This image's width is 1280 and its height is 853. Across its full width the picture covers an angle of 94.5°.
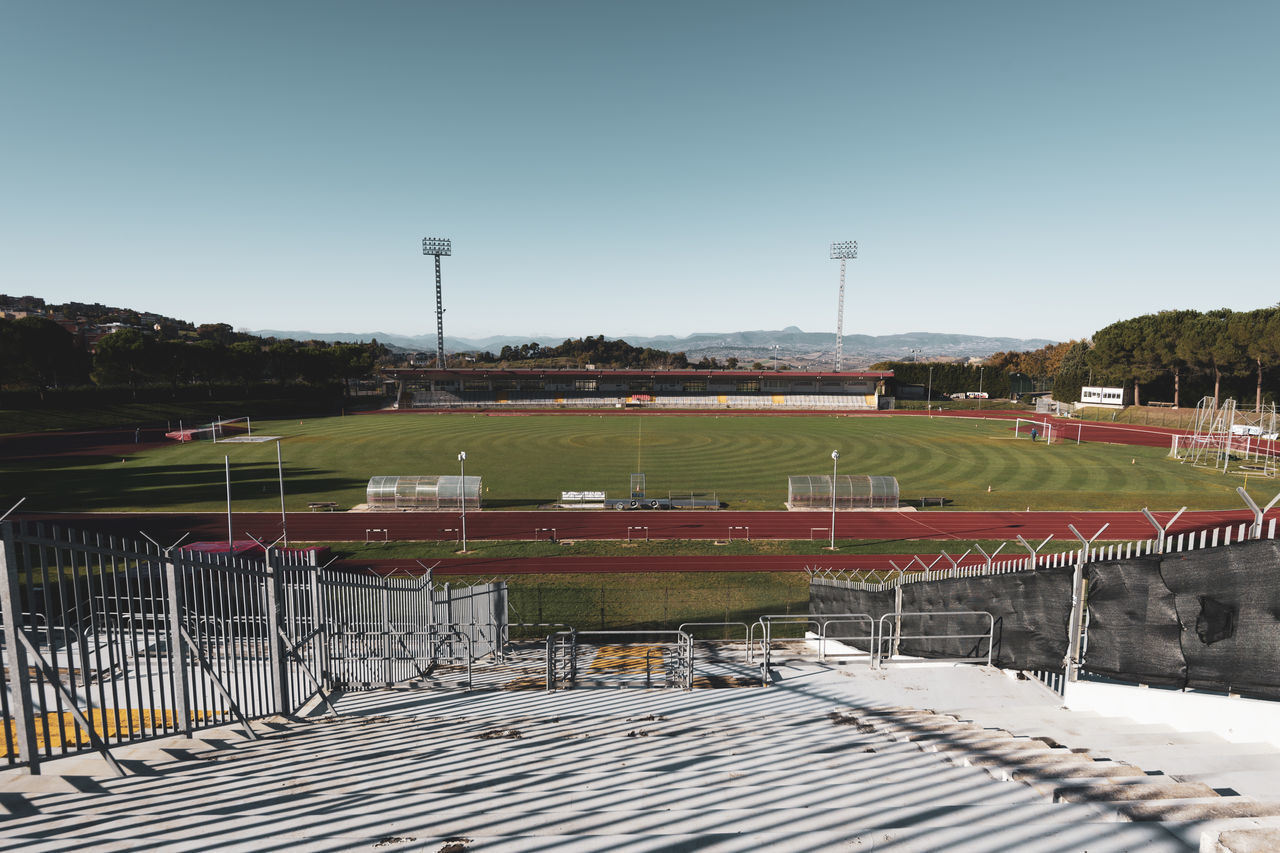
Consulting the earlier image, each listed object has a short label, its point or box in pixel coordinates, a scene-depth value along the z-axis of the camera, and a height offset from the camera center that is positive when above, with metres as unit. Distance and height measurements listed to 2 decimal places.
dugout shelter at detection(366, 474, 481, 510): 34.38 -7.01
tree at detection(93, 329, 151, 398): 77.69 +1.68
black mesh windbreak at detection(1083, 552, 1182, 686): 6.55 -2.98
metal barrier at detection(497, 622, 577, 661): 13.97 -7.02
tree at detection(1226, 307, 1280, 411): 64.75 +3.93
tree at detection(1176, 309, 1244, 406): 69.31 +2.75
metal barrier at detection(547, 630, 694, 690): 10.16 -6.05
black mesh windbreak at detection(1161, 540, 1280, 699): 5.57 -2.43
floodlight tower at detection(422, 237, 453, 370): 114.25 +23.61
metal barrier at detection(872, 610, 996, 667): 9.59 -4.62
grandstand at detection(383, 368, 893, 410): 95.75 -3.07
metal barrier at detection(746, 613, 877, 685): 9.94 -6.45
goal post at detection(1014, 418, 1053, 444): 58.66 -6.43
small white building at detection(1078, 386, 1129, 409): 80.25 -3.65
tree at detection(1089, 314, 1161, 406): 79.44 +2.44
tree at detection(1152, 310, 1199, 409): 75.88 +3.70
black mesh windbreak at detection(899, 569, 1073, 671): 8.16 -3.88
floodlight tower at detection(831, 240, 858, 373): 119.75 +24.34
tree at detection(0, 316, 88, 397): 66.69 +2.06
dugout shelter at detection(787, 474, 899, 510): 35.03 -7.27
